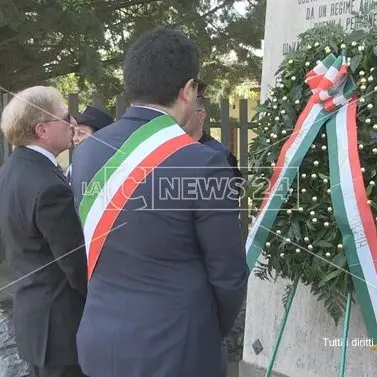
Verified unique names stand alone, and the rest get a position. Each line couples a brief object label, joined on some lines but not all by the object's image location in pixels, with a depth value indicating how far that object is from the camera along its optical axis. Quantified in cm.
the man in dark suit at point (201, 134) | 348
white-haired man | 257
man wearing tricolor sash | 193
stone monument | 323
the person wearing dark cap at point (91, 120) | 380
